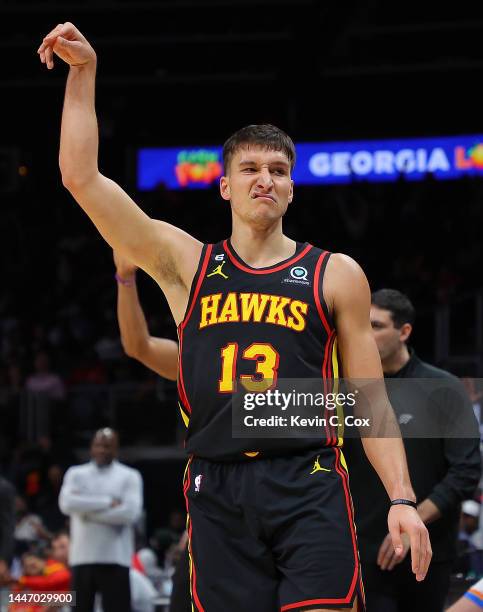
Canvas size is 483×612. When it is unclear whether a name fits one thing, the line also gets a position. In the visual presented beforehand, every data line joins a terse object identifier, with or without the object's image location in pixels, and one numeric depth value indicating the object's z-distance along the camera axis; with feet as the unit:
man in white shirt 54.54
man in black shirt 32.81
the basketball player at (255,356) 22.86
